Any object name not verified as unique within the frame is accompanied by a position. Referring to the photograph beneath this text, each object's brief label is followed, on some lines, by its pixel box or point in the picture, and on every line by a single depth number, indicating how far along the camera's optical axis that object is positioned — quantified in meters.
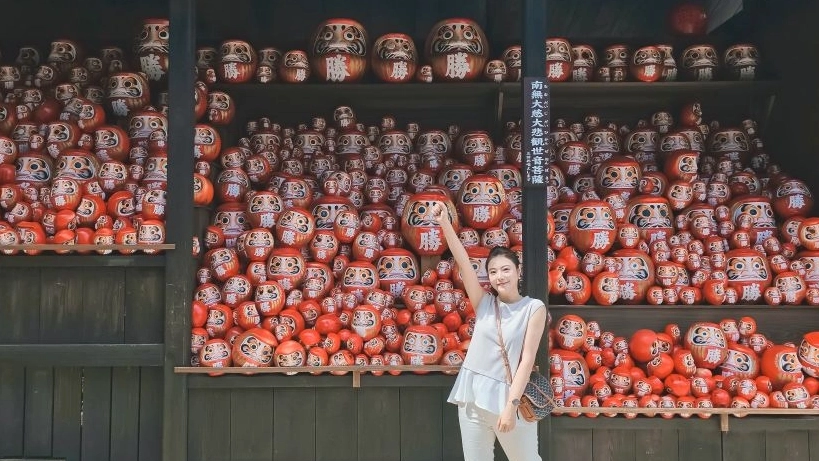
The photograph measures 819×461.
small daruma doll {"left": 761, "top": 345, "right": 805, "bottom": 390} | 3.56
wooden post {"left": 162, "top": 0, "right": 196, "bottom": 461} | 3.51
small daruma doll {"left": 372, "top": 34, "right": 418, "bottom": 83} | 4.25
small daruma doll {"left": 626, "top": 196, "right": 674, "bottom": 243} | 4.07
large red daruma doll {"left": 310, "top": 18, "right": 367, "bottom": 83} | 4.23
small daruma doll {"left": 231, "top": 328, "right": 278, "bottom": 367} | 3.54
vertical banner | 3.46
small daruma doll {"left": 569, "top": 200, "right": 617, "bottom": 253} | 3.92
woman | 2.70
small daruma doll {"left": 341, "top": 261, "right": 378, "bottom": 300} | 3.87
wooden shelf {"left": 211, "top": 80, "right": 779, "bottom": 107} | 4.34
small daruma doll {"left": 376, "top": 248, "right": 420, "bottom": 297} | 3.95
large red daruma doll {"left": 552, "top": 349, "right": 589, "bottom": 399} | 3.54
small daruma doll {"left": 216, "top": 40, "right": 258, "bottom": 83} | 4.25
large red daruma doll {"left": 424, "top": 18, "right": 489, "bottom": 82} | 4.21
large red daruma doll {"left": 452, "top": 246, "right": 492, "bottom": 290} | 3.80
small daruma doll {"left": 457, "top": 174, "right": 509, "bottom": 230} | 4.01
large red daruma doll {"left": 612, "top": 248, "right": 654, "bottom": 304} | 3.85
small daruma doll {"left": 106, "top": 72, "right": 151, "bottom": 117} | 4.15
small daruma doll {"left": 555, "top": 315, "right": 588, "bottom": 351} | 3.65
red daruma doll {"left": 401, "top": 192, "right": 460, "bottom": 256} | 3.94
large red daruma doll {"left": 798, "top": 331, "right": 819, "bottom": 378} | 3.59
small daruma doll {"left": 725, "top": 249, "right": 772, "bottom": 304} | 3.85
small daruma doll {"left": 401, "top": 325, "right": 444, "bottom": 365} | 3.54
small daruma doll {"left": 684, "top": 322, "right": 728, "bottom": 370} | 3.65
